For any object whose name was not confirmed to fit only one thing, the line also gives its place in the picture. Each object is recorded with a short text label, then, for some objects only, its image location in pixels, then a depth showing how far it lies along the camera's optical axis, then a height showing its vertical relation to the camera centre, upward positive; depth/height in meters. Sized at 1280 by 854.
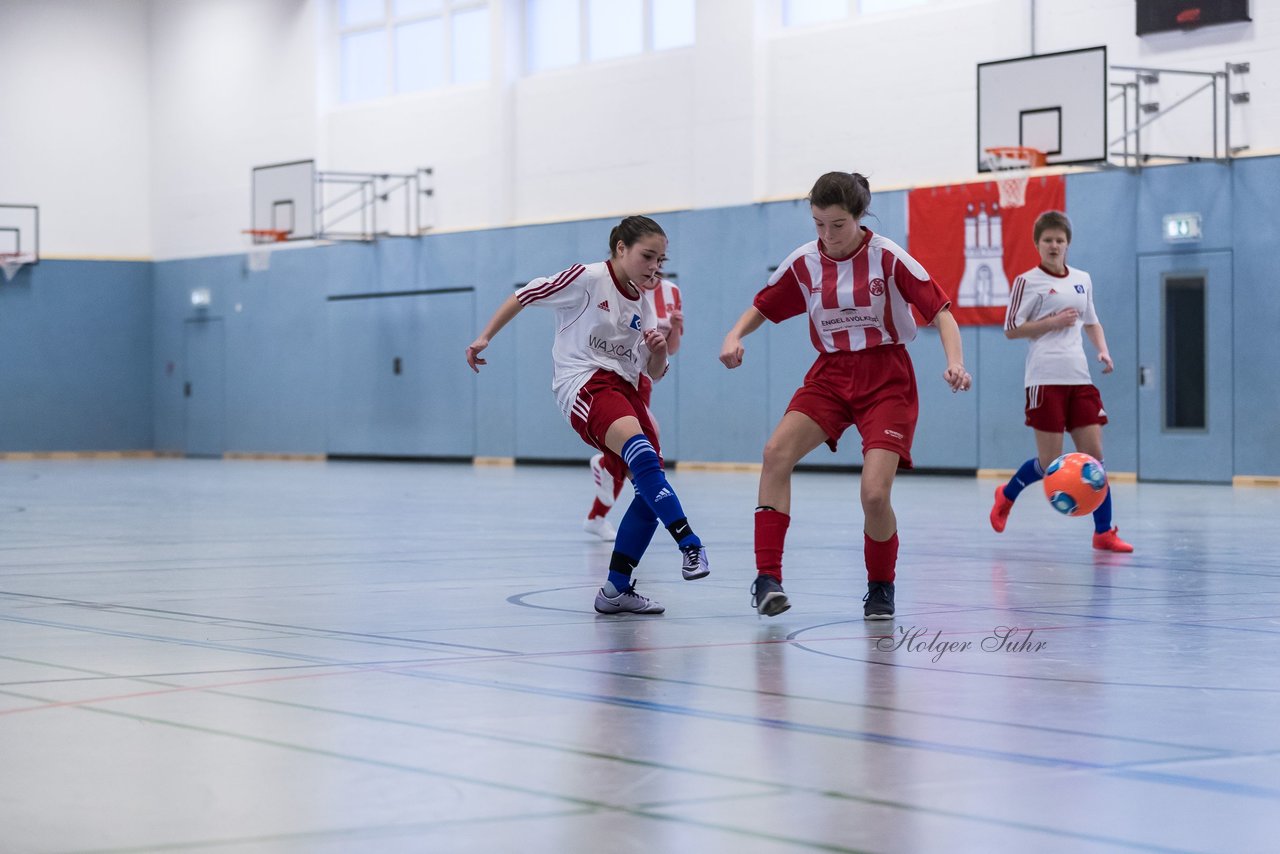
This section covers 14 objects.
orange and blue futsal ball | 9.18 -0.57
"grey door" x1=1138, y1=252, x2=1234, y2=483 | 19.09 +0.12
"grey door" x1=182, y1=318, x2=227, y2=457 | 32.84 -0.06
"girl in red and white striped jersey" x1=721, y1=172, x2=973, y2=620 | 6.38 +0.07
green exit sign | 19.08 +1.68
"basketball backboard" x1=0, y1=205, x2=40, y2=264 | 32.19 +2.86
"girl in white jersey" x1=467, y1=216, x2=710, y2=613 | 6.68 +0.09
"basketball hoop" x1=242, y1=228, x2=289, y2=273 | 30.72 +2.33
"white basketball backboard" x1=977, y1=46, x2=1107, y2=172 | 18.36 +3.00
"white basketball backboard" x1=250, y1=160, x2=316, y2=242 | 27.94 +3.06
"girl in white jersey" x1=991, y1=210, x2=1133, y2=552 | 9.86 +0.18
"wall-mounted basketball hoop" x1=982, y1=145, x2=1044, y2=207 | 19.05 +2.41
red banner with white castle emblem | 20.58 +1.73
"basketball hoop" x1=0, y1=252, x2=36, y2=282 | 32.06 +2.29
